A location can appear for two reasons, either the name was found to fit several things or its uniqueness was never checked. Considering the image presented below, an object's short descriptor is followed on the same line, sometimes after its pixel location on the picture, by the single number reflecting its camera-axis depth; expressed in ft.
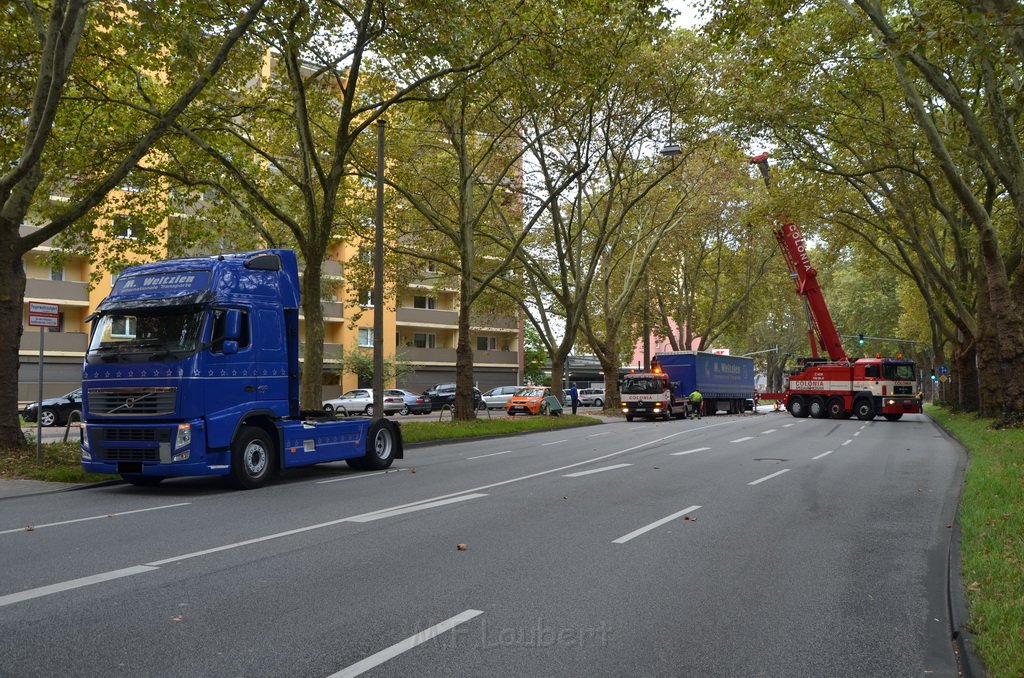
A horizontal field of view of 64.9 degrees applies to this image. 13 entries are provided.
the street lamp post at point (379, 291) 64.90
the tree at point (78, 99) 41.78
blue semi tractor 36.60
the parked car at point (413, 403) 145.48
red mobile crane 114.42
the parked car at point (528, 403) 133.18
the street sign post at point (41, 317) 43.39
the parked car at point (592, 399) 217.36
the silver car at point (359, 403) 138.51
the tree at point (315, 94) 51.26
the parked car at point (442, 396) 149.23
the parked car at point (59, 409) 93.35
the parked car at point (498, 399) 168.14
